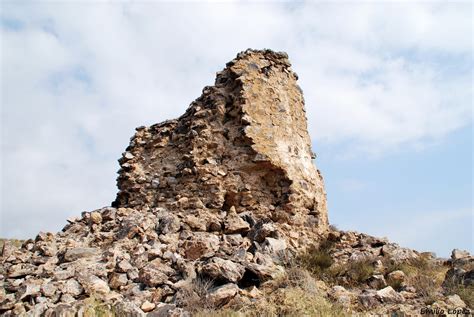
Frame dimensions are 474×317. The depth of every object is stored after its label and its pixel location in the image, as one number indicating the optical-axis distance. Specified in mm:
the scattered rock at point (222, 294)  5762
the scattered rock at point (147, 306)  5777
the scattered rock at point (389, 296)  6348
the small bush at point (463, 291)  6350
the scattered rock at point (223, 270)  6207
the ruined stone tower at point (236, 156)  9172
